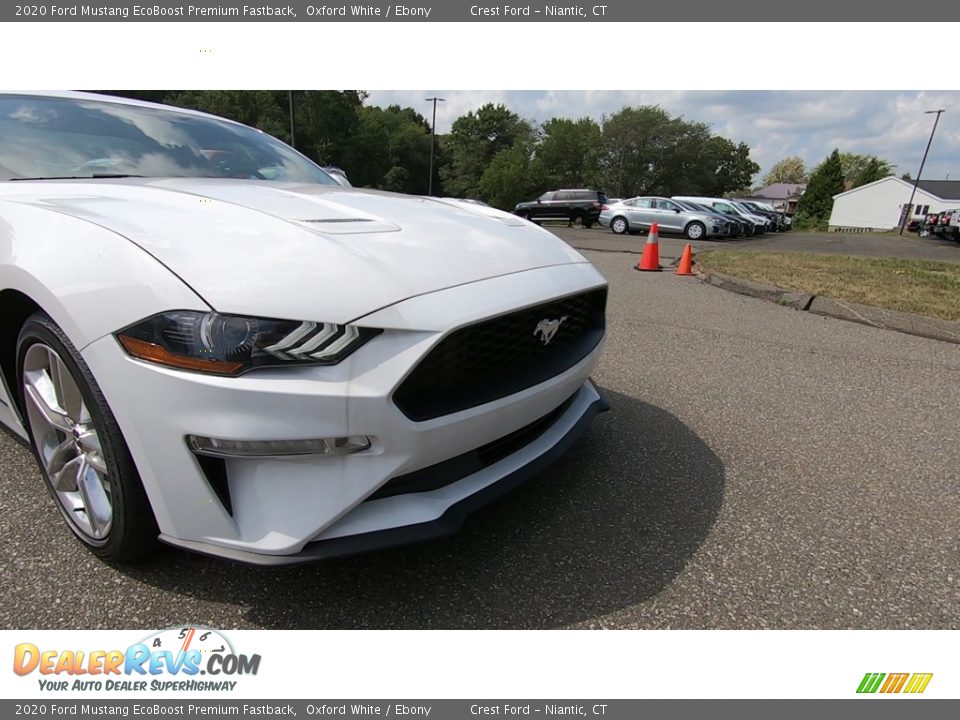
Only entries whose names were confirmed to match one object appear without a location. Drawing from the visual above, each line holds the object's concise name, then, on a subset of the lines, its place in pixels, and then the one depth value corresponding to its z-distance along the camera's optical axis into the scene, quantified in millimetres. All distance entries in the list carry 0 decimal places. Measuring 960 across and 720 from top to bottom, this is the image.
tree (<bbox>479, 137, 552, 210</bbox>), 59719
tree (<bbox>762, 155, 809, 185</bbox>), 117812
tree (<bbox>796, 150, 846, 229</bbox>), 48719
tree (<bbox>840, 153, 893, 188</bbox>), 89350
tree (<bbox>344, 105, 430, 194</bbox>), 64625
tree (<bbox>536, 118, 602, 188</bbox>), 66188
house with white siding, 59406
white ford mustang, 1346
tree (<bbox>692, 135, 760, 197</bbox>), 65188
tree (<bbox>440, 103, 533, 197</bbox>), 67750
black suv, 23781
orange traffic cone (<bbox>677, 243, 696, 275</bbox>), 9047
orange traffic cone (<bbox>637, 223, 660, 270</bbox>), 9531
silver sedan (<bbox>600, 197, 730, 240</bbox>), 19016
